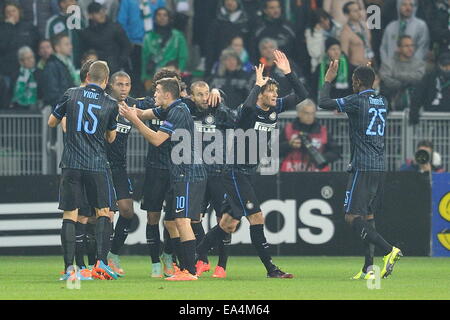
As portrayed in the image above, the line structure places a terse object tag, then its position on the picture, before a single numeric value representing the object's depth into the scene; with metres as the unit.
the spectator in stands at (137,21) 19.70
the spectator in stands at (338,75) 19.08
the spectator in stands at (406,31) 19.59
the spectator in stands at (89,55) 17.84
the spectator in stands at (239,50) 19.17
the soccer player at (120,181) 14.64
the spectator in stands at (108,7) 19.78
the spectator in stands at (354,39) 19.41
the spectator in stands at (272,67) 18.88
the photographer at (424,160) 17.70
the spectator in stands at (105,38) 19.03
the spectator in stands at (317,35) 19.44
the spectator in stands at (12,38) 19.08
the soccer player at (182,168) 13.05
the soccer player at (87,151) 13.30
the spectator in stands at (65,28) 19.36
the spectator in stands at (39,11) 19.53
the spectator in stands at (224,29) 19.50
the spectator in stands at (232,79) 18.64
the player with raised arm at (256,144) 13.96
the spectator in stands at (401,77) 19.31
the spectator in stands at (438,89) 18.78
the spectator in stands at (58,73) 18.47
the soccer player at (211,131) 14.19
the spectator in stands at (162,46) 19.42
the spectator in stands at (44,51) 19.03
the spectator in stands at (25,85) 18.86
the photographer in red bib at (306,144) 18.09
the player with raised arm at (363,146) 13.92
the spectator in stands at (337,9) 19.94
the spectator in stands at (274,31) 19.41
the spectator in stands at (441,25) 19.80
